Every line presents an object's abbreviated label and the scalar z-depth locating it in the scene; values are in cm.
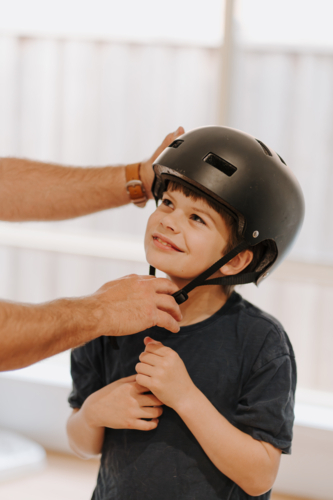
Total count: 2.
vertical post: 234
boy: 113
